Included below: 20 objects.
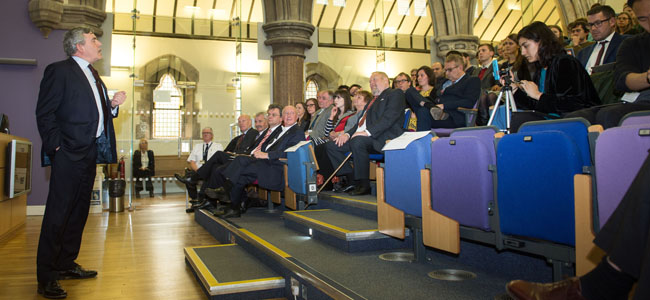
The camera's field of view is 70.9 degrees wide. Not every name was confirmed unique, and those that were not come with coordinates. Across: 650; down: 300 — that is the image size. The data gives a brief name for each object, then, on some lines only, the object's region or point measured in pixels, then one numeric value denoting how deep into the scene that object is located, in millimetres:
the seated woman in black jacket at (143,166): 8164
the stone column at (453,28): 9406
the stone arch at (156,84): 7457
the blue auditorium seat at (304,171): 4199
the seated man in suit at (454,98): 4277
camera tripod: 2473
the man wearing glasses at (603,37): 3158
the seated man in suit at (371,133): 4129
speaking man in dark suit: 2660
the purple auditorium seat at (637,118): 1624
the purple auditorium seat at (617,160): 1425
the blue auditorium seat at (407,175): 2529
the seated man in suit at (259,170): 4750
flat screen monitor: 4738
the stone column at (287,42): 7832
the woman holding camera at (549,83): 2365
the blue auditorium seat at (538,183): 1700
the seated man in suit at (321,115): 5559
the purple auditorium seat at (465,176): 2062
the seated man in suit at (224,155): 5934
